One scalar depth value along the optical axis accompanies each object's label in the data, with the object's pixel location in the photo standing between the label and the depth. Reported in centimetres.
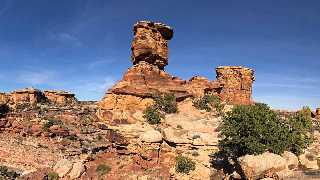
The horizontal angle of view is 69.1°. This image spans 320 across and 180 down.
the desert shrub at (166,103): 3336
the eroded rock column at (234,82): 4802
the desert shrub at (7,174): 2522
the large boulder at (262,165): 1966
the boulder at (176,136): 2804
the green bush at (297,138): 2259
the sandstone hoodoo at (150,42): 3552
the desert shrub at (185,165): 2572
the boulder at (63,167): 2602
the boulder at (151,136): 2810
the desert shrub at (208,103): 3506
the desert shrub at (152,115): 3126
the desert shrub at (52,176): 2555
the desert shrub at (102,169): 2647
